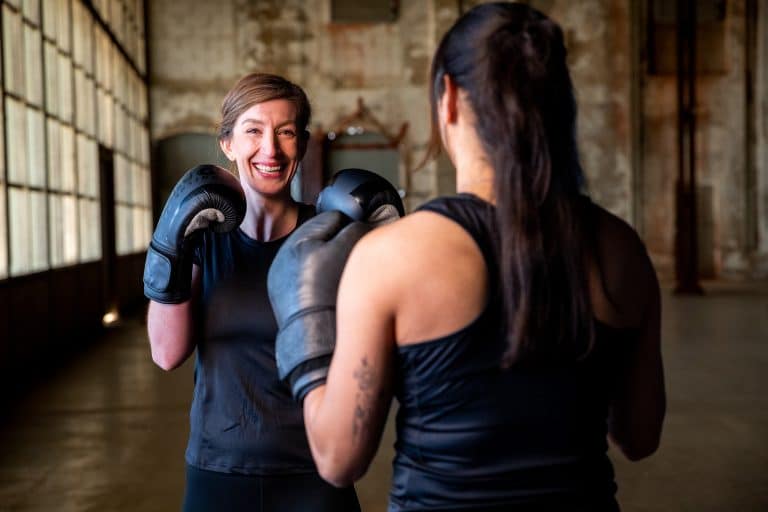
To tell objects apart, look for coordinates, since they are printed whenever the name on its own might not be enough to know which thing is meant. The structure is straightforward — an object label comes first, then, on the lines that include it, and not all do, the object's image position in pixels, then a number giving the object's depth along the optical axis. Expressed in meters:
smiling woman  1.76
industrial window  6.15
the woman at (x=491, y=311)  1.08
